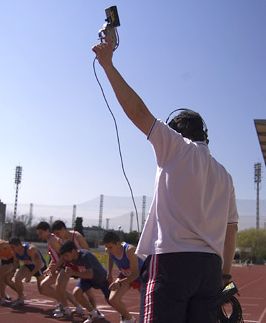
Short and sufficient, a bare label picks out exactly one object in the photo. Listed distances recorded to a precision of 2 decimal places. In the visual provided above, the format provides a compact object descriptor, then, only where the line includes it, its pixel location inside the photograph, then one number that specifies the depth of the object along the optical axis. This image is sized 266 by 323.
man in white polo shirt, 2.62
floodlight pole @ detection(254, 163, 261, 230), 87.12
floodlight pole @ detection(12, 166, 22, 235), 80.33
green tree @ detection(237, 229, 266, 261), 91.56
